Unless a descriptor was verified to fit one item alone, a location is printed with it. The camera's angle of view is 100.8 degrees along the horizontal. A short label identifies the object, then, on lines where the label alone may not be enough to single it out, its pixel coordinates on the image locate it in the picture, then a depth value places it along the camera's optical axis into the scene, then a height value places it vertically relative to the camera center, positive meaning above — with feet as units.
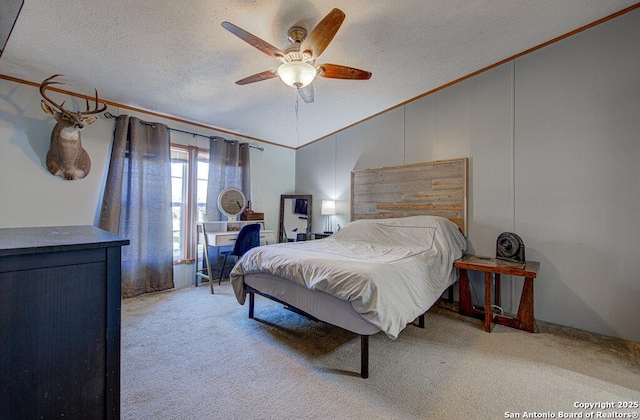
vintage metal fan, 8.78 -1.20
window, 13.01 +0.47
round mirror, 13.71 +0.36
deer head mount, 8.98 +2.25
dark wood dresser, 2.55 -1.26
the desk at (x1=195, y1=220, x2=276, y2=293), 12.24 -1.29
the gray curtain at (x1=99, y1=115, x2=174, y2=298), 10.84 +0.21
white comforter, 5.75 -1.45
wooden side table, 7.87 -2.18
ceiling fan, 5.97 +4.00
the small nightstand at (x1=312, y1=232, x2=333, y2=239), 14.82 -1.41
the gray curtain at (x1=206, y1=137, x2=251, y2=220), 13.80 +2.14
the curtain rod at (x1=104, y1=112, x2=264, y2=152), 10.85 +3.77
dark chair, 12.00 -1.40
